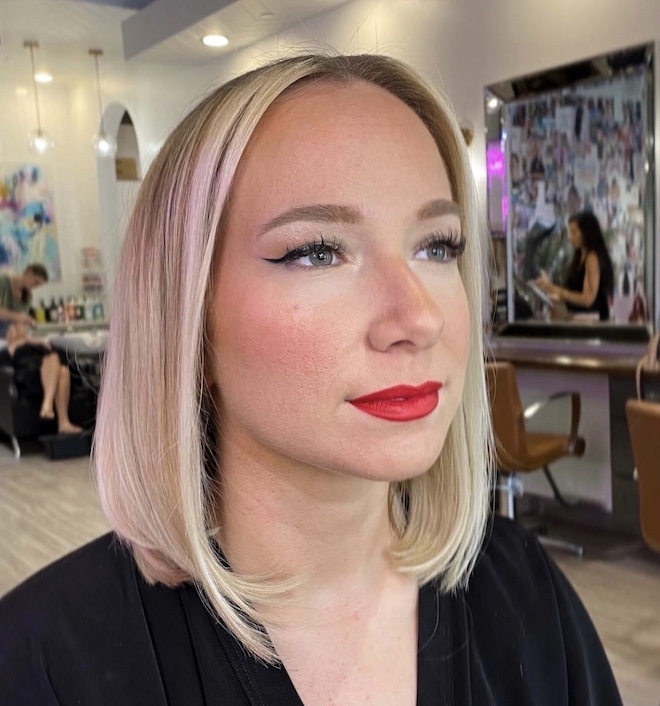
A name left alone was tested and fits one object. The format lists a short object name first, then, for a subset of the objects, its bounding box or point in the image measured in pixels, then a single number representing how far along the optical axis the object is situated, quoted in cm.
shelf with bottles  657
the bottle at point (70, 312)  660
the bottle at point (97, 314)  656
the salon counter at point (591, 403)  289
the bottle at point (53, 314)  659
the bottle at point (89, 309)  664
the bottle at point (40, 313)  654
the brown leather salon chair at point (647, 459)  205
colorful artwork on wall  646
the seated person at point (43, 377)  537
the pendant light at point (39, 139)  647
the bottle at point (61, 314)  660
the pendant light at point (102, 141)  628
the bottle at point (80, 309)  664
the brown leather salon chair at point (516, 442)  280
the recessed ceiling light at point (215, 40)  432
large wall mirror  294
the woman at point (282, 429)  68
